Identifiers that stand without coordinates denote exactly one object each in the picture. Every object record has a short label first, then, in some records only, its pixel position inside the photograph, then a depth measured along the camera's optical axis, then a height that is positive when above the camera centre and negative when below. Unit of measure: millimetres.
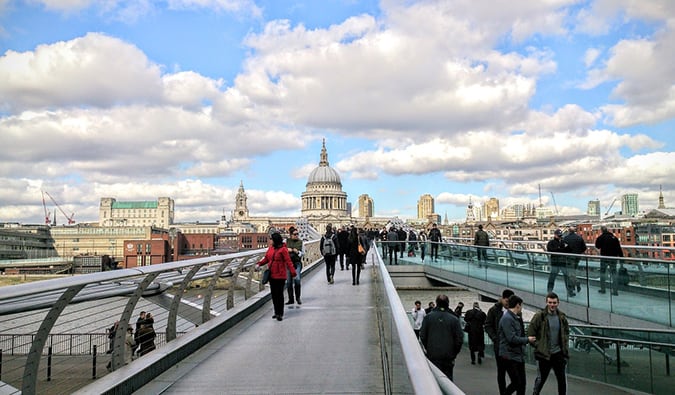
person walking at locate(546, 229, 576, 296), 13297 -633
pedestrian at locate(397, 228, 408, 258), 27750 -307
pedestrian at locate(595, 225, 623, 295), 11977 -382
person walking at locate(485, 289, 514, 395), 9031 -1538
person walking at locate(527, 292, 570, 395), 7945 -1328
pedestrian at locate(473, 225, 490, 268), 19609 -403
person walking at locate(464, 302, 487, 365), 14945 -2405
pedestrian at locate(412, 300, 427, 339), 14879 -2027
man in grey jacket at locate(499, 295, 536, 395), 7965 -1415
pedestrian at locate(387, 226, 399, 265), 27481 -486
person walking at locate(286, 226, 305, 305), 12164 -466
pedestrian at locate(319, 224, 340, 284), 16328 -579
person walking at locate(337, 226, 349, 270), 19406 -205
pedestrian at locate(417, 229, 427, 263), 26852 -668
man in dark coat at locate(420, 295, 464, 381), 8117 -1397
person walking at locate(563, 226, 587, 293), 12852 -454
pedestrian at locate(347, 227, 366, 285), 16023 -614
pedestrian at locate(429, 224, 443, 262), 25531 -354
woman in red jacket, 10259 -554
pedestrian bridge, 4748 -1432
